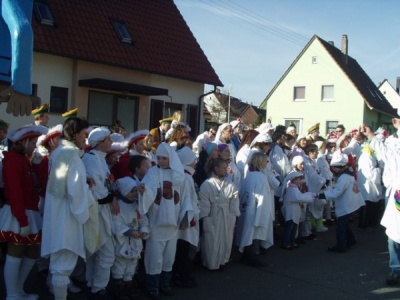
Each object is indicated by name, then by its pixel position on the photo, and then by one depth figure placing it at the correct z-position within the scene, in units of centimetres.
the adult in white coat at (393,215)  650
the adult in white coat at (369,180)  1002
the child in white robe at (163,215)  553
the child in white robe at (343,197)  818
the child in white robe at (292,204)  816
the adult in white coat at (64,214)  461
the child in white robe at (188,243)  602
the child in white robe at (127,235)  527
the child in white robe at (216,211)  665
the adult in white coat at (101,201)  509
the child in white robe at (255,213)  718
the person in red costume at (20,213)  483
